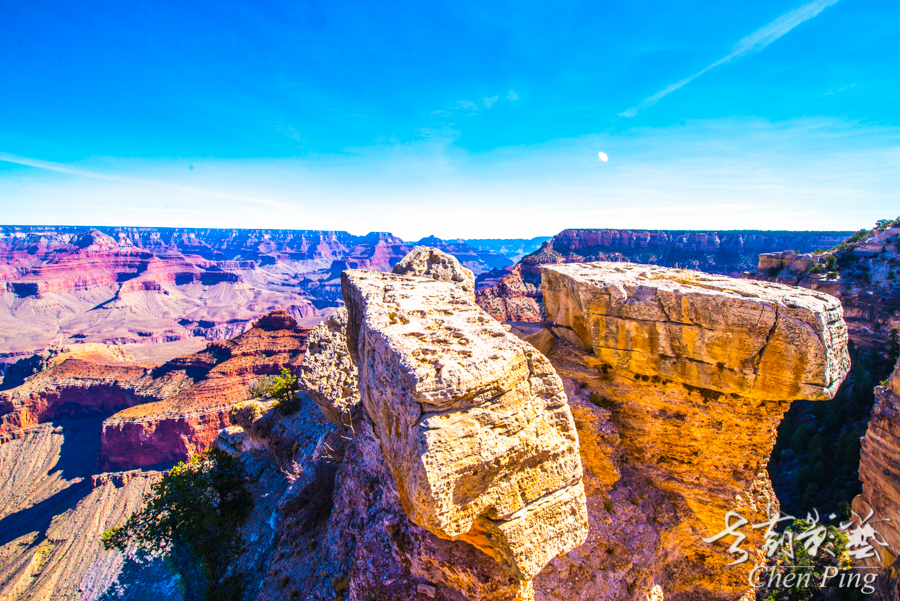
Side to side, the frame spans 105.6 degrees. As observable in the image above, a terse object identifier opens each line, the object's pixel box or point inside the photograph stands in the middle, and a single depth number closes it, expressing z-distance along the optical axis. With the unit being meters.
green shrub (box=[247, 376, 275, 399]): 21.84
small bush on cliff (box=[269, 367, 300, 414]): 15.48
